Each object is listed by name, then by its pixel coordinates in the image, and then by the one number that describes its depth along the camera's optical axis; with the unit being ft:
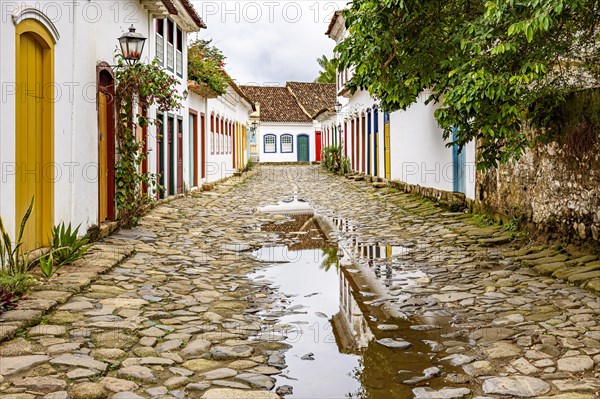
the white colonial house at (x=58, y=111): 22.44
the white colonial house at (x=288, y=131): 166.09
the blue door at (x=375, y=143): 75.41
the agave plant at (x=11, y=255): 20.90
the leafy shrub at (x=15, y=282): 19.61
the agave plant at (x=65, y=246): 24.85
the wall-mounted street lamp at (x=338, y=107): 104.32
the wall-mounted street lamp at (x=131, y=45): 34.05
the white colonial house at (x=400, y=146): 45.93
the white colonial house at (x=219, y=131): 67.77
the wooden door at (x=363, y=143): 84.66
